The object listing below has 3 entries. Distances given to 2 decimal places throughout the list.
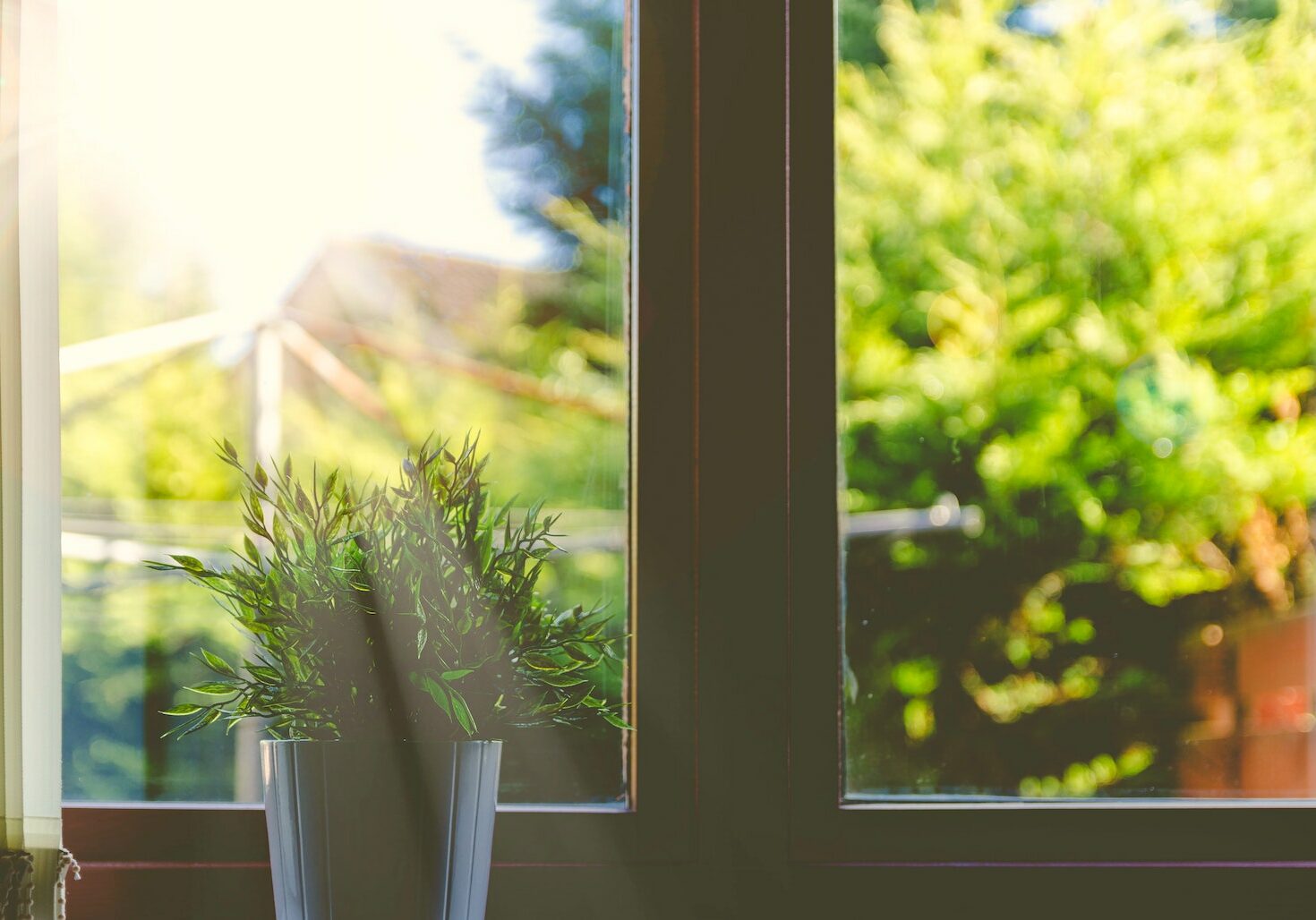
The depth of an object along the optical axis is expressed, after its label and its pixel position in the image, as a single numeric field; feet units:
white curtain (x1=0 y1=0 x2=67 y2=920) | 7.34
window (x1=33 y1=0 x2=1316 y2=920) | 7.82
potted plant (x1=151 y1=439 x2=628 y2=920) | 7.14
